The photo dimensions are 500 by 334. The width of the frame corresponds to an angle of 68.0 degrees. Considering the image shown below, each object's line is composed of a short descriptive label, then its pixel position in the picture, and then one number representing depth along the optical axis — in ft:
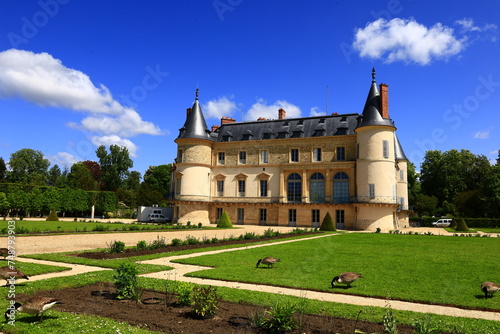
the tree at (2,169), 225.35
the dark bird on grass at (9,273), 25.23
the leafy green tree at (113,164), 235.81
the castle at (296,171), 117.08
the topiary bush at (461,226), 109.29
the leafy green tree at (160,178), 250.16
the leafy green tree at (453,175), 190.80
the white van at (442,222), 159.12
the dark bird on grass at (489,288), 25.74
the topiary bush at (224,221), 116.98
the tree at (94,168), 266.26
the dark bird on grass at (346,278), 27.73
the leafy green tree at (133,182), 279.28
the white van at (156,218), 147.74
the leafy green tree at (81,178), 213.87
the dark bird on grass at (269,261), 35.78
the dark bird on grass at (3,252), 36.95
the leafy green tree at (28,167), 235.81
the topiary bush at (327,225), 107.04
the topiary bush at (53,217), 123.03
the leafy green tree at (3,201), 134.31
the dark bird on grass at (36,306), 18.52
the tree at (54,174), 303.27
